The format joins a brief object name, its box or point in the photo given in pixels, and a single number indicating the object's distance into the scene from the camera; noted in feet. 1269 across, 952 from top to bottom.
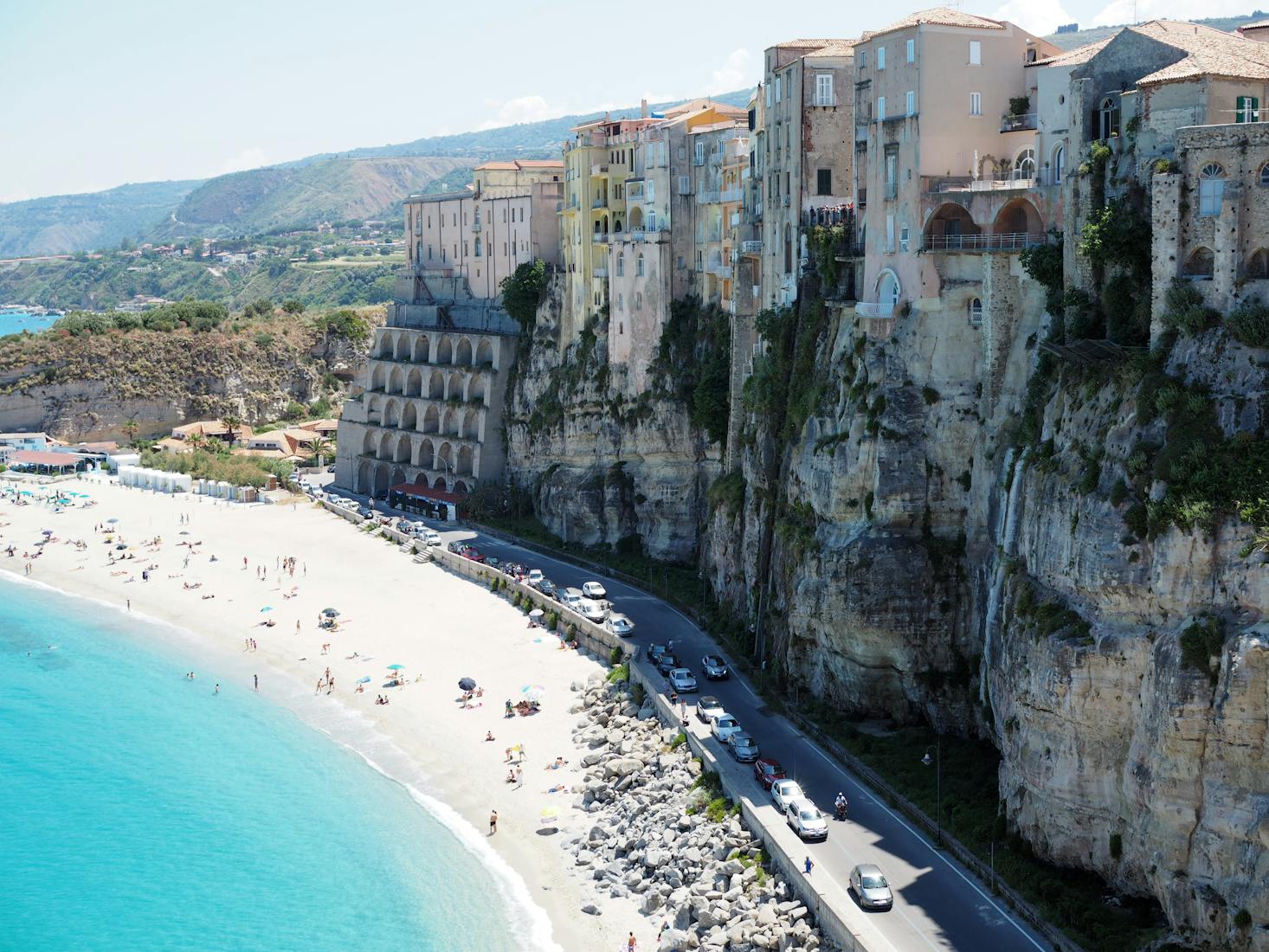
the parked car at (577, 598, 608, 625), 215.72
